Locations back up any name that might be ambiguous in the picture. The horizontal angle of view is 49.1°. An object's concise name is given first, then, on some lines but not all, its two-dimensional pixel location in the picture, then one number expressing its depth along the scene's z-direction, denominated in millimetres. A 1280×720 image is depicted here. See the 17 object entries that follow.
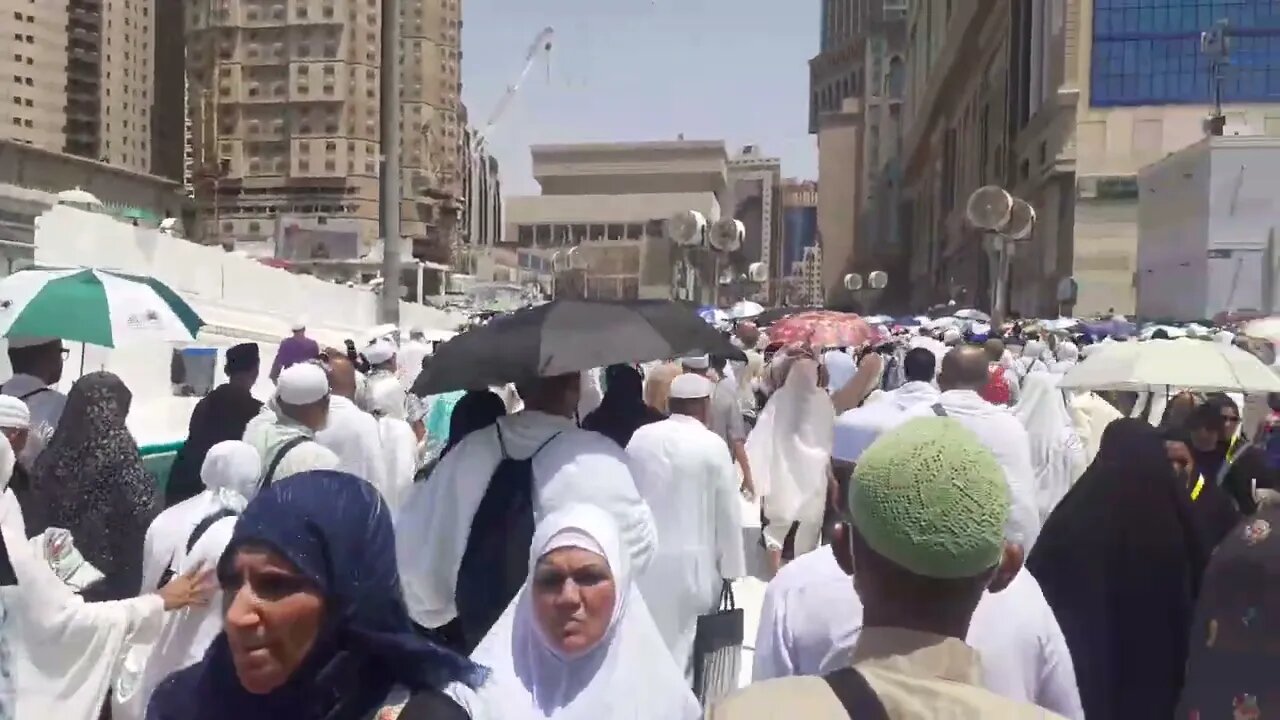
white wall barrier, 12742
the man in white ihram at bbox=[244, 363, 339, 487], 4730
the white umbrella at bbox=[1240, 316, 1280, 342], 12666
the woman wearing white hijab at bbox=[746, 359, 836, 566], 8188
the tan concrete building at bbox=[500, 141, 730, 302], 88375
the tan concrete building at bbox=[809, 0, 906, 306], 114688
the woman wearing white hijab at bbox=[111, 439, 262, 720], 3842
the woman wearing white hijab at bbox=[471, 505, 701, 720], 2723
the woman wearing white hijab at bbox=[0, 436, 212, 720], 3623
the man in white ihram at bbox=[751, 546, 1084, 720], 2781
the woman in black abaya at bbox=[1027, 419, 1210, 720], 4203
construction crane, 109875
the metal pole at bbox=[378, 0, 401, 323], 15328
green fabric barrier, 6344
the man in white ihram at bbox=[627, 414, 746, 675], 5098
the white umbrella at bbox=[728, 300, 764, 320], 25094
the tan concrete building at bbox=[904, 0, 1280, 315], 34469
